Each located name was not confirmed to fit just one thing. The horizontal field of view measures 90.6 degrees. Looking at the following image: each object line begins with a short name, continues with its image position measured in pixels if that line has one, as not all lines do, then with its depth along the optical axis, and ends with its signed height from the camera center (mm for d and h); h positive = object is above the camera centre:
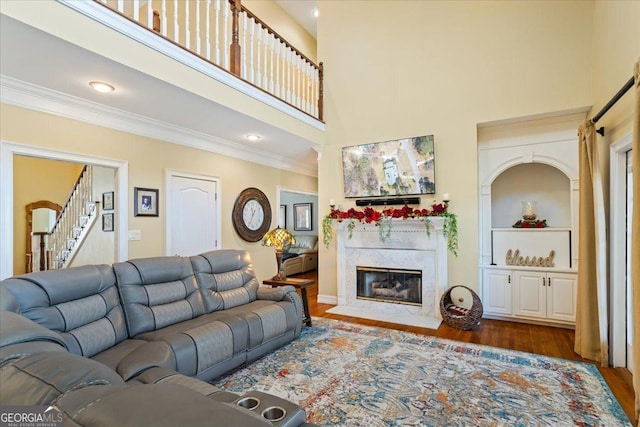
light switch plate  3955 -178
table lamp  4008 -243
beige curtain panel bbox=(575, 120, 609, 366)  2992 -357
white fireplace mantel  4426 -599
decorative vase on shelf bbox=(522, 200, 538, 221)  4430 +153
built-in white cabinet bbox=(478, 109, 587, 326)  4062 +53
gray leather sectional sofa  557 -564
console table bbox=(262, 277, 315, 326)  3961 -808
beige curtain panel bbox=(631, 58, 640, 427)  2020 -140
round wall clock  5469 +111
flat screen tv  4605 +813
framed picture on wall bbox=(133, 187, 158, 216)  4012 +250
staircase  4941 -22
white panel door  4496 +75
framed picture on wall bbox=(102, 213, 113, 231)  4242 -17
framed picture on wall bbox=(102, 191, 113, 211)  4246 +267
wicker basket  3961 -1223
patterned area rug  2186 -1344
